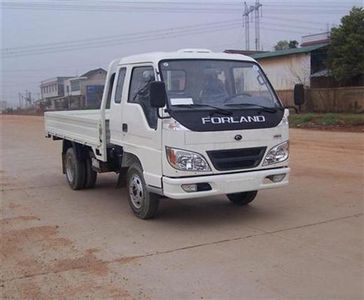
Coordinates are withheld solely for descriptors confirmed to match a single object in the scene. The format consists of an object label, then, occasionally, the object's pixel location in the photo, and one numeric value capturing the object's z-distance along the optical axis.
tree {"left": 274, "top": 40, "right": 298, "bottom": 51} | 75.94
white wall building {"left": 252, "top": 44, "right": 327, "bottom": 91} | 38.66
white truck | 6.63
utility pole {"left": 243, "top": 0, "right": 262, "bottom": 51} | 64.81
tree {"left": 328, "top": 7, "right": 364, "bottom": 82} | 34.53
